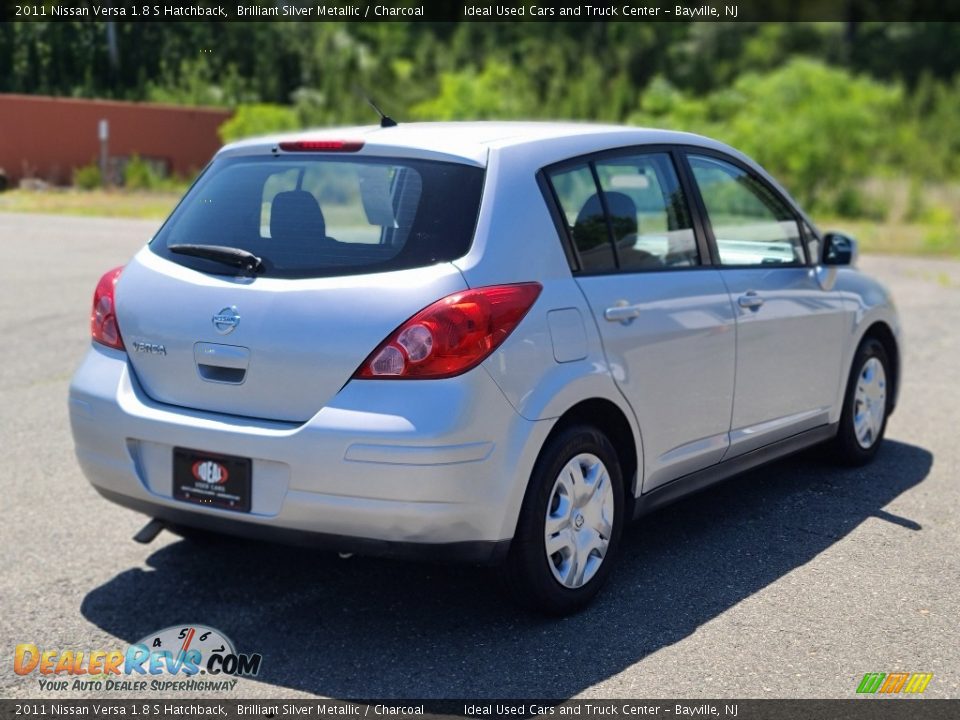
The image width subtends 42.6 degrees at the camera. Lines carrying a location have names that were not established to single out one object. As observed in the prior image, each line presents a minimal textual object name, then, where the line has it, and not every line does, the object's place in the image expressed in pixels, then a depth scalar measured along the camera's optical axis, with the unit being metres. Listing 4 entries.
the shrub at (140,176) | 23.38
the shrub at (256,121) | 20.48
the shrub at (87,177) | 22.31
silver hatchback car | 3.88
